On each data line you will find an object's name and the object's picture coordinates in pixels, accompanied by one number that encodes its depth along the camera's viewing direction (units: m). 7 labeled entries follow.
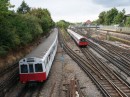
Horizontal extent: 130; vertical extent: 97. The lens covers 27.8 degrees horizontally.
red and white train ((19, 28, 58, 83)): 21.41
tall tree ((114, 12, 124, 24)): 112.83
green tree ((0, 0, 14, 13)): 23.89
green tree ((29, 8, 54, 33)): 63.44
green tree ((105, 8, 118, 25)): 135.38
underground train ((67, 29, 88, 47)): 50.31
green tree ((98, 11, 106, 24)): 162.18
